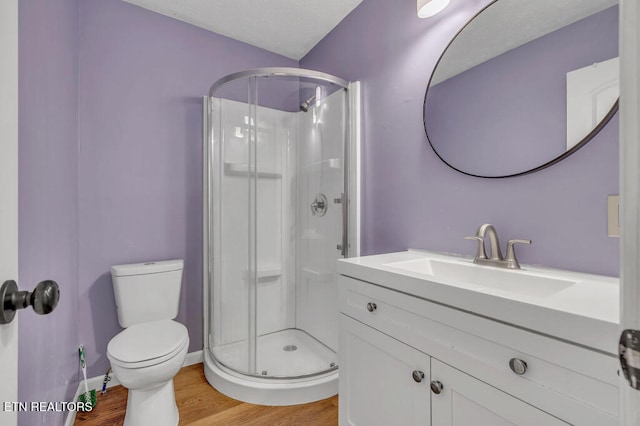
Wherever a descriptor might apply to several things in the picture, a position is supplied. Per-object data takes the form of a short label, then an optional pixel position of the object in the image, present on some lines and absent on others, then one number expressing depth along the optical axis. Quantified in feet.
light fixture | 4.44
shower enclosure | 6.10
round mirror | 3.19
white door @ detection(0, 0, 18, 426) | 1.63
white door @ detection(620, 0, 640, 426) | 1.01
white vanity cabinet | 2.06
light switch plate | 2.98
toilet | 4.42
